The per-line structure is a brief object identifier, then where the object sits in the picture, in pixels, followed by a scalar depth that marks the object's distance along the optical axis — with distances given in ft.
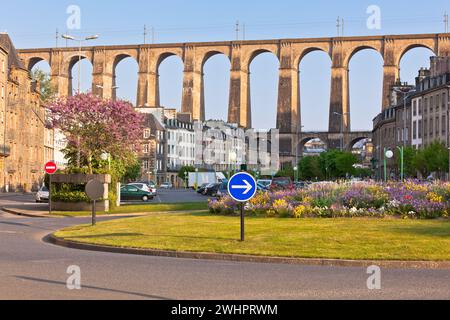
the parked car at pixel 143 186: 215.63
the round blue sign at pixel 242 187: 64.03
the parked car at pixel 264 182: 203.21
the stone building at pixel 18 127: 269.03
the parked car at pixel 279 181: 134.58
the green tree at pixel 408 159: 282.85
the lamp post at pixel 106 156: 154.13
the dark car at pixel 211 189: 244.30
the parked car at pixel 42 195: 175.94
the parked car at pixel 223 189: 191.12
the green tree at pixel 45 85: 445.78
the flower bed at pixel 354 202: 86.69
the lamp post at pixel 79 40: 172.24
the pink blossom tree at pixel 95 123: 163.73
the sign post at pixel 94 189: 87.61
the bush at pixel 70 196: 136.46
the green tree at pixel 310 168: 436.35
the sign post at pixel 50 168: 131.34
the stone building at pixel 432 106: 280.72
